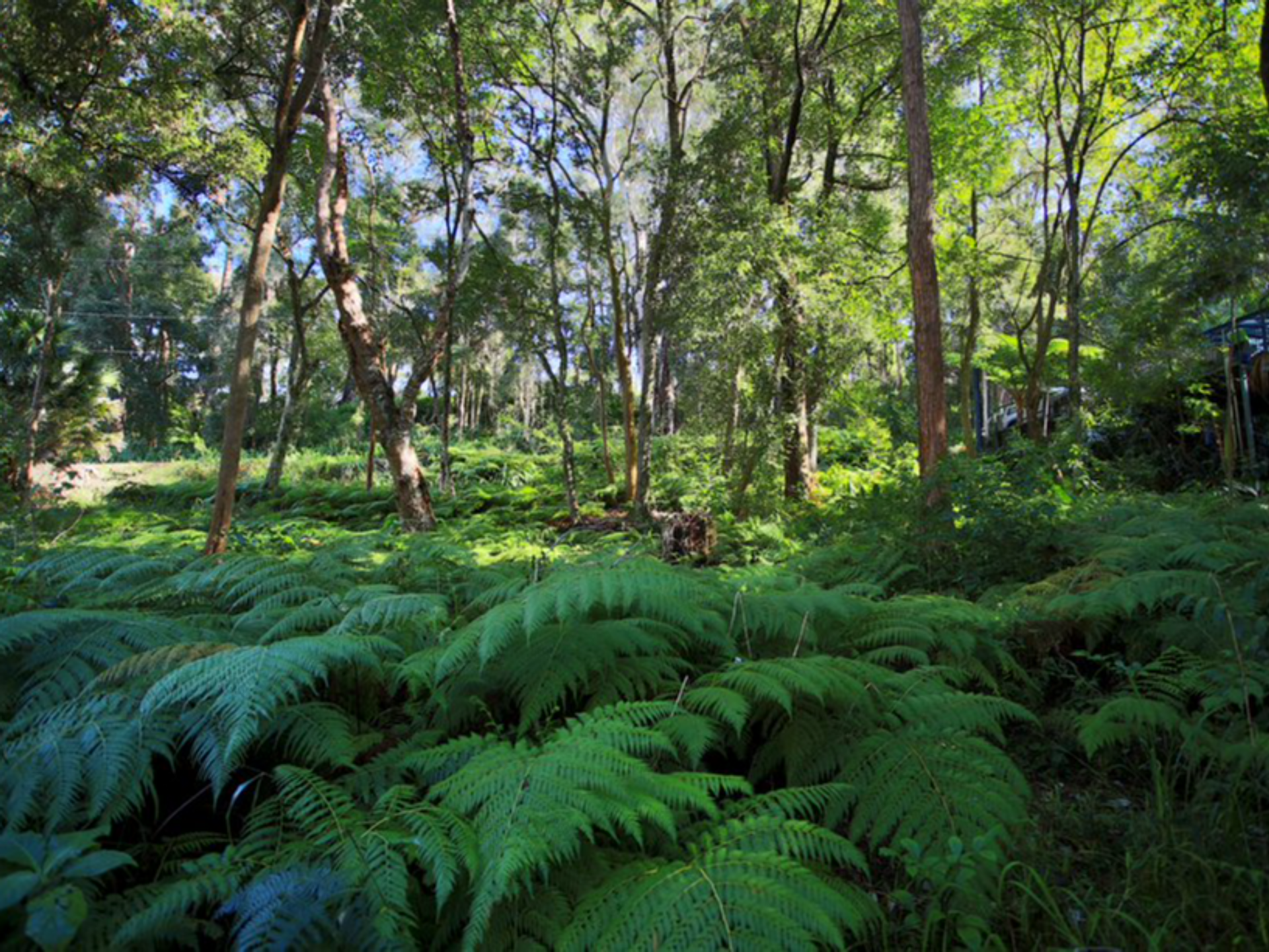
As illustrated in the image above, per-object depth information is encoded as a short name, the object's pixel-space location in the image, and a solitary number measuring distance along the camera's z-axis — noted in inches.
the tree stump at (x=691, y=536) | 283.3
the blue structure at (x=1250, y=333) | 473.0
